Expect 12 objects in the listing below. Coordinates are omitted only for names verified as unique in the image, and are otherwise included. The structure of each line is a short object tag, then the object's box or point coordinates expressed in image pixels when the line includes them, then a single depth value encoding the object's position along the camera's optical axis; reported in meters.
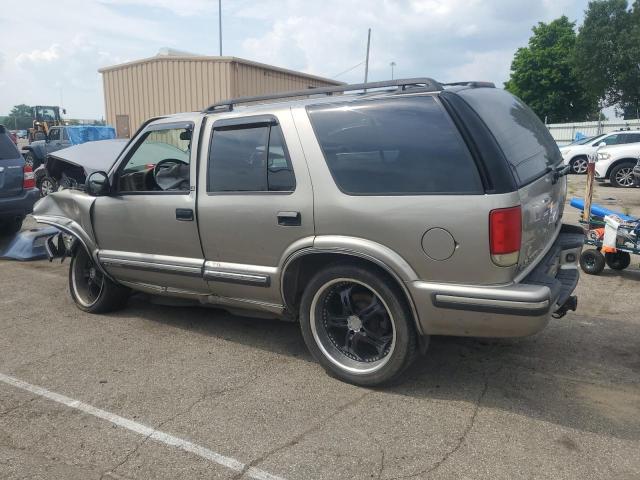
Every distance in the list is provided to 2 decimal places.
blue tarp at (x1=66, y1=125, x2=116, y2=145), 19.63
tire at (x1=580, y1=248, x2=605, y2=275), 6.11
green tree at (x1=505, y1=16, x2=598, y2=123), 50.31
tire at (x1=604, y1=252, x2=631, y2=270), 6.18
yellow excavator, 29.83
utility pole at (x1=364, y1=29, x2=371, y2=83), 32.94
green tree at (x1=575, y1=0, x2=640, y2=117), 41.41
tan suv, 3.02
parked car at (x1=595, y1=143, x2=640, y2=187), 14.84
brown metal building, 16.77
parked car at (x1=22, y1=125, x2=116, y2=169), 19.70
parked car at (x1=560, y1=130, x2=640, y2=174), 16.92
